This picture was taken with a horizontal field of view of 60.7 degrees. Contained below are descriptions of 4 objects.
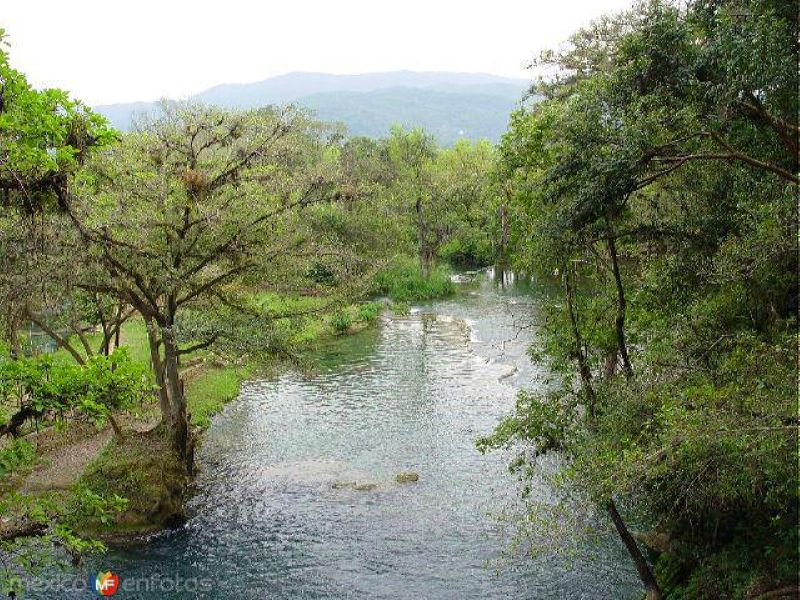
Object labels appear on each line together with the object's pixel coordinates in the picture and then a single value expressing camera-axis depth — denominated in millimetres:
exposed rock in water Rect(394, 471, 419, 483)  25656
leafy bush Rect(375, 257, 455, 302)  63469
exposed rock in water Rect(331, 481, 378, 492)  25172
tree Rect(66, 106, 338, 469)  21938
